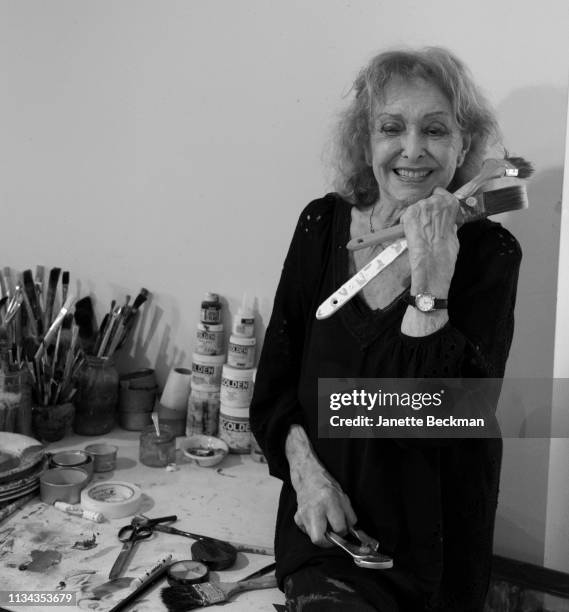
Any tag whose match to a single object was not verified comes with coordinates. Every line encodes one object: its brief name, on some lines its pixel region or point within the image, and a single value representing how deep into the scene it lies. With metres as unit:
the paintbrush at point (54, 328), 1.34
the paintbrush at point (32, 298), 1.44
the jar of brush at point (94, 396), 1.40
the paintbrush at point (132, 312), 1.45
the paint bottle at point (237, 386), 1.35
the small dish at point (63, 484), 1.13
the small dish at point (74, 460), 1.20
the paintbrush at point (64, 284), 1.50
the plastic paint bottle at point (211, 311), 1.40
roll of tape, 1.09
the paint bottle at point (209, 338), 1.40
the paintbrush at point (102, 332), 1.44
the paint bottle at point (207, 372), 1.40
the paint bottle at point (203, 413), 1.40
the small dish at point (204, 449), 1.30
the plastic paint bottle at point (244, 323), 1.37
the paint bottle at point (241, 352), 1.36
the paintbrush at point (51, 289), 1.47
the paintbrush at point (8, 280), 1.58
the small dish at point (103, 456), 1.25
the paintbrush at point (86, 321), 1.51
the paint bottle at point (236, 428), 1.35
